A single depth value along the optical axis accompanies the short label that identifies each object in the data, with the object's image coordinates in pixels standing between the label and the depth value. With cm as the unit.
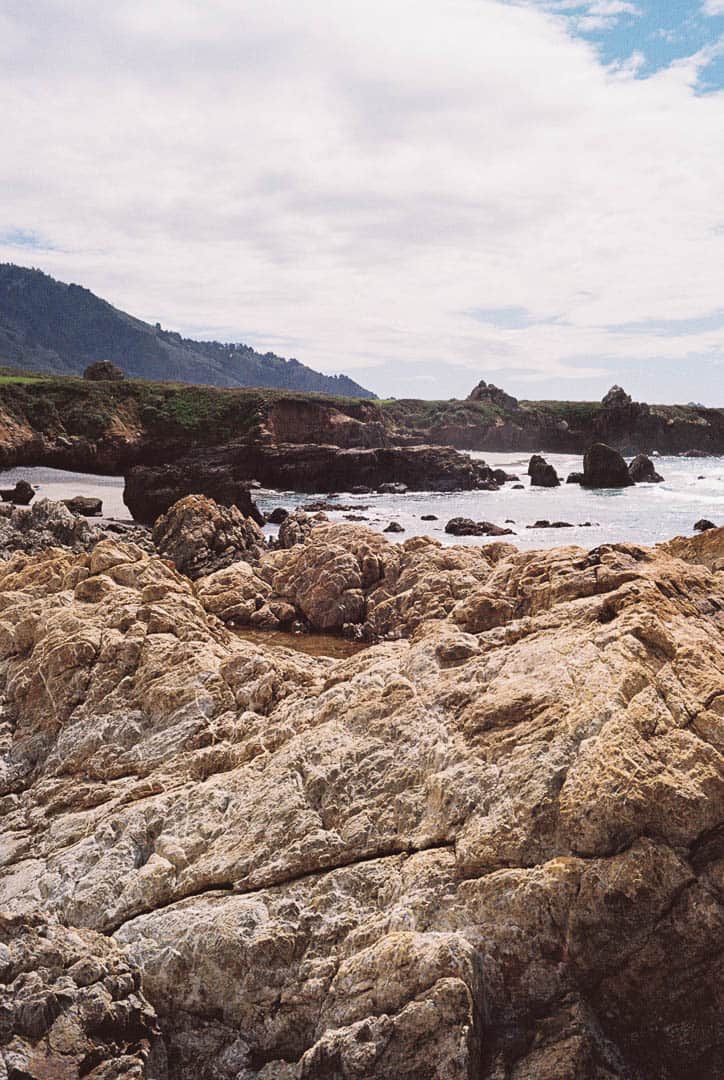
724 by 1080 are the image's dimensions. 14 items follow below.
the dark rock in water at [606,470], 7900
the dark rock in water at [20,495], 4809
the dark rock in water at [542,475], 8044
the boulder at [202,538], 2845
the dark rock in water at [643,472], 8488
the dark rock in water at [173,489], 4847
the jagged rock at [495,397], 15354
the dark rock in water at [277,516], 5362
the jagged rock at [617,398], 13112
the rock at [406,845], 625
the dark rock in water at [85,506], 4728
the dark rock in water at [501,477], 8295
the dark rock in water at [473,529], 4846
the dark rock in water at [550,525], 5247
